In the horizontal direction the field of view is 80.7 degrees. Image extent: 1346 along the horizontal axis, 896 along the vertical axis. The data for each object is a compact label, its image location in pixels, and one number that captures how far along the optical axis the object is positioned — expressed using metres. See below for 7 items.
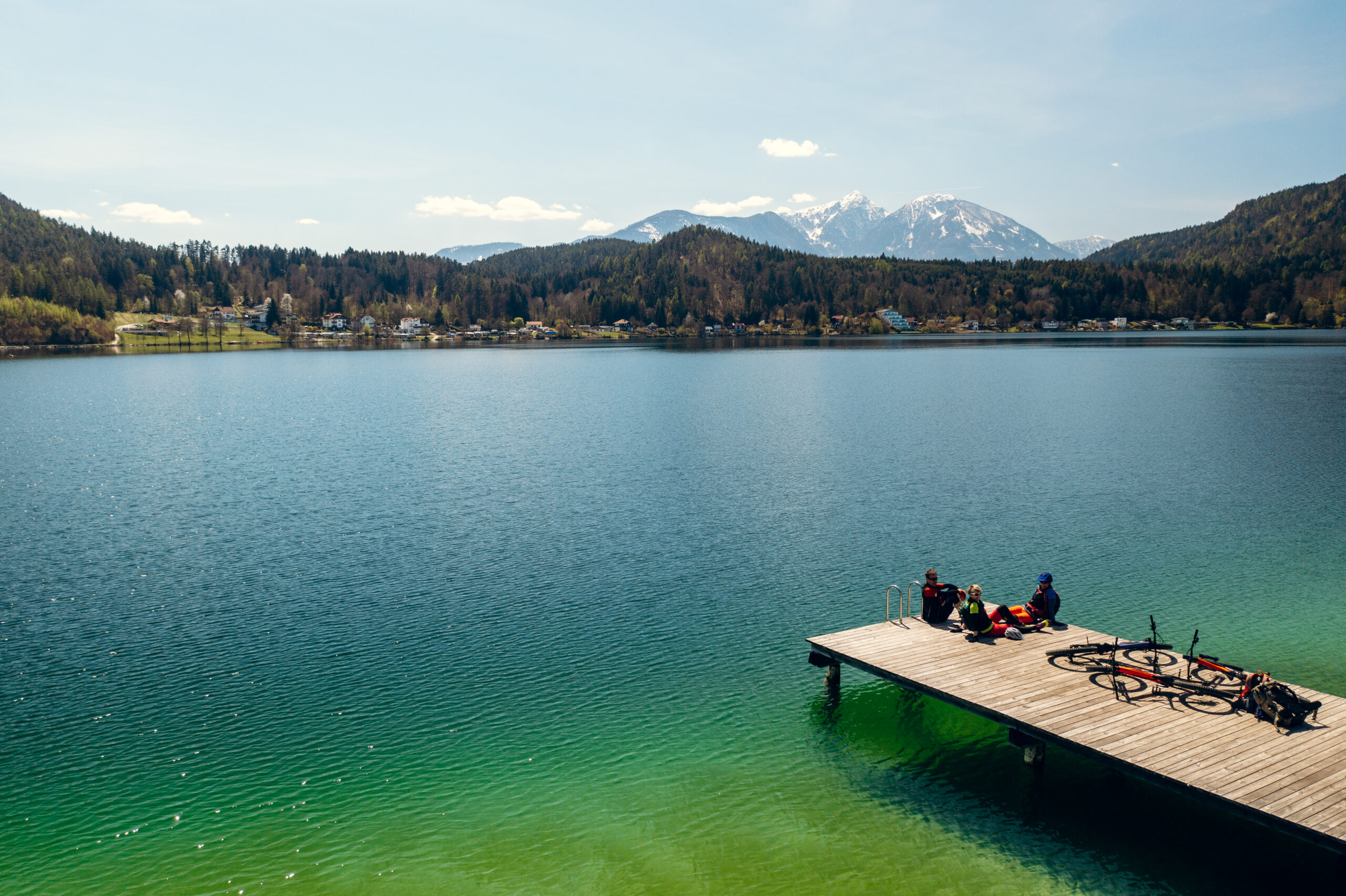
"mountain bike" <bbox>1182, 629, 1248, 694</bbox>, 20.61
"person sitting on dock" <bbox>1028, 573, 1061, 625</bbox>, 25.25
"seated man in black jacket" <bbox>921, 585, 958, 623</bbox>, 25.89
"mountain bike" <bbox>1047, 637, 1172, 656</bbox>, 22.81
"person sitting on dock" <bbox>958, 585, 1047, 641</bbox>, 24.44
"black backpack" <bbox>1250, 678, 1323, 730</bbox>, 18.30
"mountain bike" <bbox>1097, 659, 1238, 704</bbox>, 20.11
